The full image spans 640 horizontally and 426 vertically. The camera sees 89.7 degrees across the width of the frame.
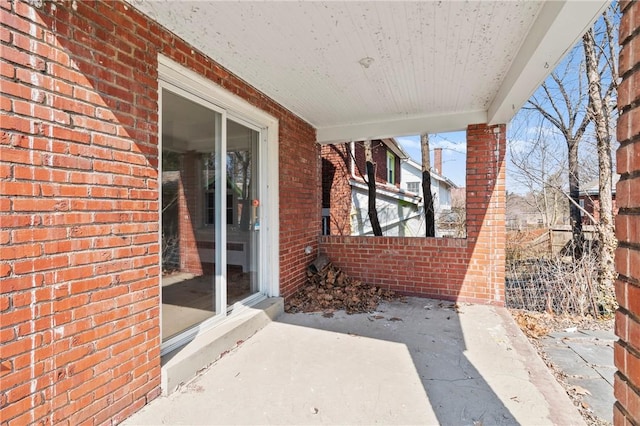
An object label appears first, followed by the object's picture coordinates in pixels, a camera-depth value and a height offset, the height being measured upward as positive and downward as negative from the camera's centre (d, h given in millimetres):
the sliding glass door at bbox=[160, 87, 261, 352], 2879 +45
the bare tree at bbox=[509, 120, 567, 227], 7309 +1253
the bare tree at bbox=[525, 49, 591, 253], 6500 +2274
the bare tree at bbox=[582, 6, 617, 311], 5512 +2093
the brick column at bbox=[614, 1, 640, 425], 930 -40
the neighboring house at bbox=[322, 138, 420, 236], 7836 +546
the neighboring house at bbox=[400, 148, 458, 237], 11702 +1697
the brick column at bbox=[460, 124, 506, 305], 4602 +33
